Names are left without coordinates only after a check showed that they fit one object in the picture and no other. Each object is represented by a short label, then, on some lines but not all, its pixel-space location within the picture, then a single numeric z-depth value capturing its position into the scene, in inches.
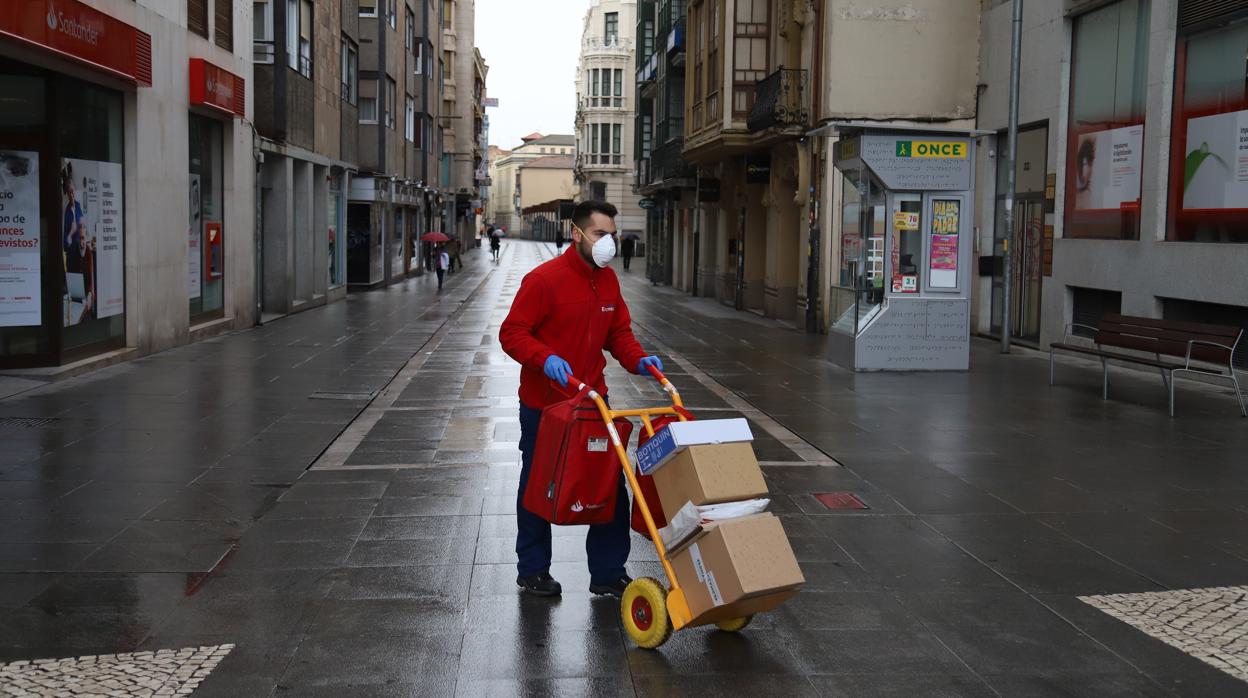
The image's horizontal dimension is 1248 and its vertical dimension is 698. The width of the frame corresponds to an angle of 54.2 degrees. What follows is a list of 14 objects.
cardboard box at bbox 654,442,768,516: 192.2
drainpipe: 724.7
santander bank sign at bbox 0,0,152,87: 462.9
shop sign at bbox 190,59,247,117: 702.5
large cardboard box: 187.3
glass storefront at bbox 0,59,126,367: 516.7
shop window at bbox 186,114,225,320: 747.4
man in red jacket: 221.5
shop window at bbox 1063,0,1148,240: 666.8
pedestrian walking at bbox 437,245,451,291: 1491.1
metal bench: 470.6
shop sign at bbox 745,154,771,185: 1096.8
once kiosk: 622.5
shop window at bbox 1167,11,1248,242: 575.2
